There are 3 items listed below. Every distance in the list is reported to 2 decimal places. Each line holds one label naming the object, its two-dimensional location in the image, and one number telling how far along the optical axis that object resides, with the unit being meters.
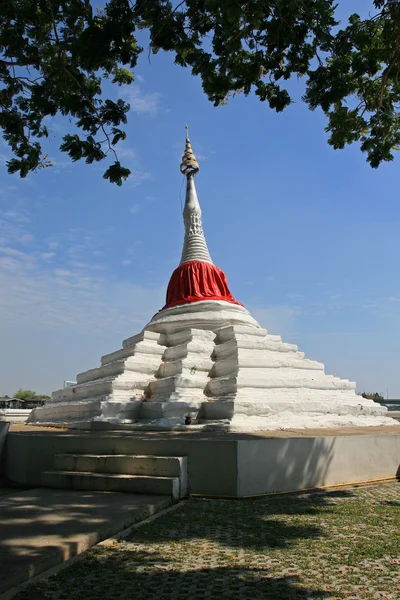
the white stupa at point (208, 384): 11.48
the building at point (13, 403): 43.43
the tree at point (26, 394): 71.53
